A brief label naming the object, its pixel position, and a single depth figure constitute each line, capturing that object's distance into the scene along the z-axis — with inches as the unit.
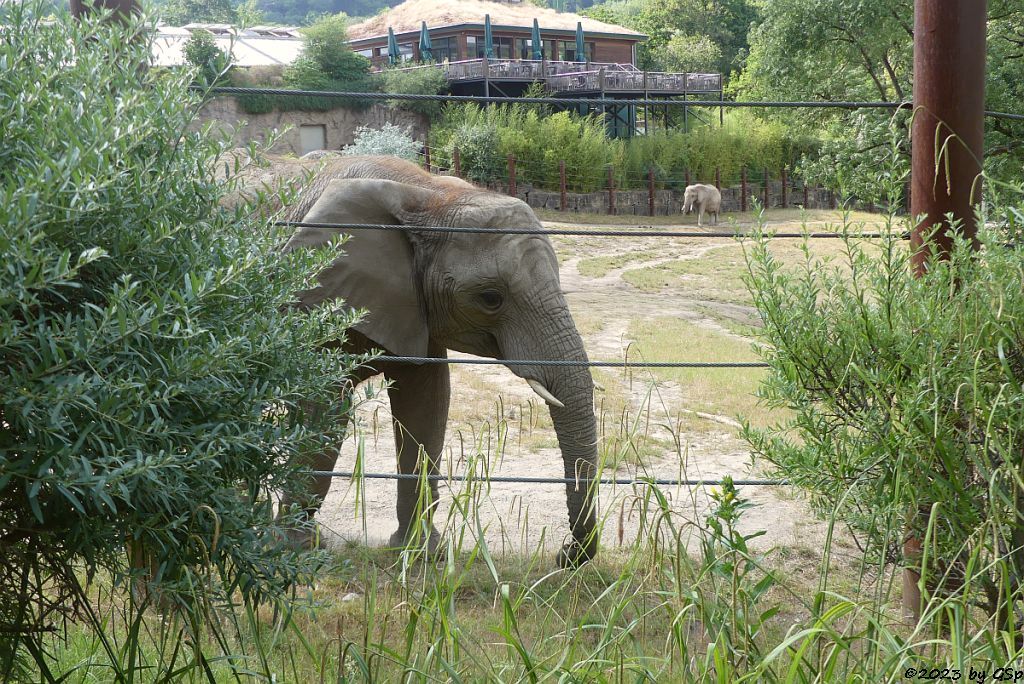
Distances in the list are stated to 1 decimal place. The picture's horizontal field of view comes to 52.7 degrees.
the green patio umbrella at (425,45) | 1752.0
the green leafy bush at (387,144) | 926.4
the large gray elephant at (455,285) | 177.9
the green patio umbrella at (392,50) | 1795.0
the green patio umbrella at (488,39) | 1686.8
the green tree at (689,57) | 2356.1
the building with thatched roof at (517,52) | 1628.9
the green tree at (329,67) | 1507.1
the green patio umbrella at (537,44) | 1760.6
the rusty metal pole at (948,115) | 108.4
